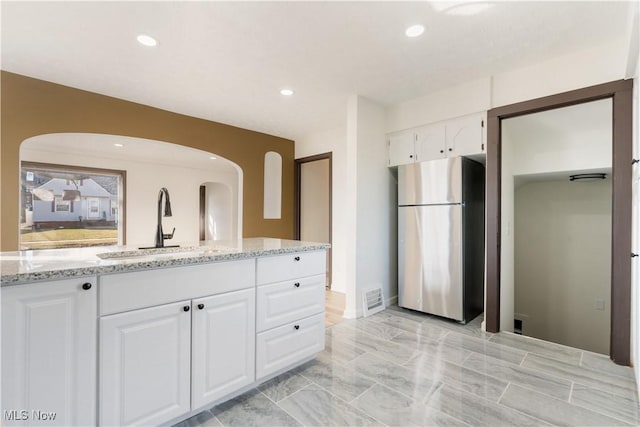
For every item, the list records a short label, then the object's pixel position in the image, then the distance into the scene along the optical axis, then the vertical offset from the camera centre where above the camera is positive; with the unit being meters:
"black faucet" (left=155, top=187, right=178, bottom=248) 1.97 -0.05
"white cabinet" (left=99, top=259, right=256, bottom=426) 1.33 -0.64
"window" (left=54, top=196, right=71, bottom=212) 4.93 +0.15
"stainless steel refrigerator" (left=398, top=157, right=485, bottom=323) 3.06 -0.25
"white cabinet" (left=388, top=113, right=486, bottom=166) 3.01 +0.83
